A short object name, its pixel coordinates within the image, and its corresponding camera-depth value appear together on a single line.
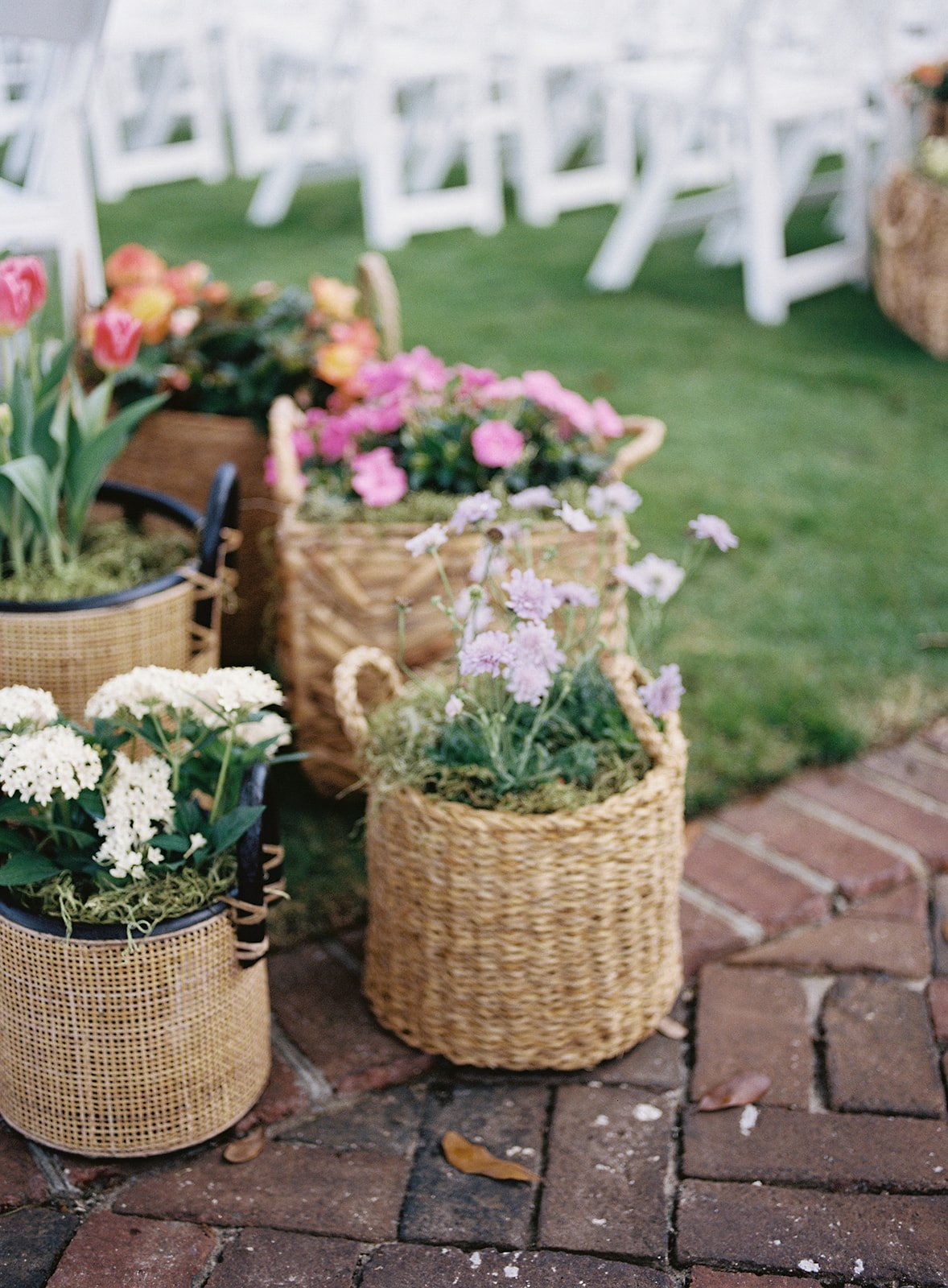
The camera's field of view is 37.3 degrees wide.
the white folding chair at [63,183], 2.37
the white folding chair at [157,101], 5.91
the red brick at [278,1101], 1.61
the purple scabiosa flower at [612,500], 1.81
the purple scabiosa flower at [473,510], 1.62
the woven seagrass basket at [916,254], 3.98
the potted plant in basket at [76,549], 1.81
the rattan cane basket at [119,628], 1.81
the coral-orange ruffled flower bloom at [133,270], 2.52
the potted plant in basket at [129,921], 1.45
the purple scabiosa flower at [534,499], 1.76
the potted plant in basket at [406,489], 1.97
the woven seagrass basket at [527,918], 1.56
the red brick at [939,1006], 1.74
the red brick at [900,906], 1.95
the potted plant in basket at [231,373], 2.38
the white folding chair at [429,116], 4.98
